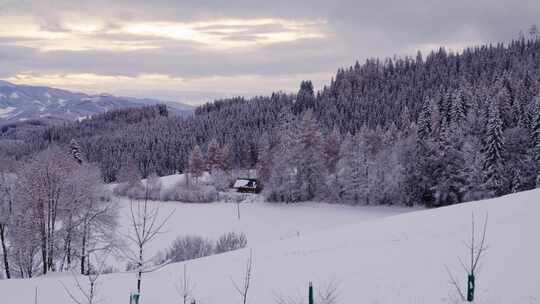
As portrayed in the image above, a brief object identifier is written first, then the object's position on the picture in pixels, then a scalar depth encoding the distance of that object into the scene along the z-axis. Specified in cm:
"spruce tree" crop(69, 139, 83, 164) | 8925
